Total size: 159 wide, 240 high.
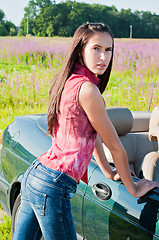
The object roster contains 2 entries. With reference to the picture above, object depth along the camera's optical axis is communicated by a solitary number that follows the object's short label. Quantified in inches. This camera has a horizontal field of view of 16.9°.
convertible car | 100.9
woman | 89.8
